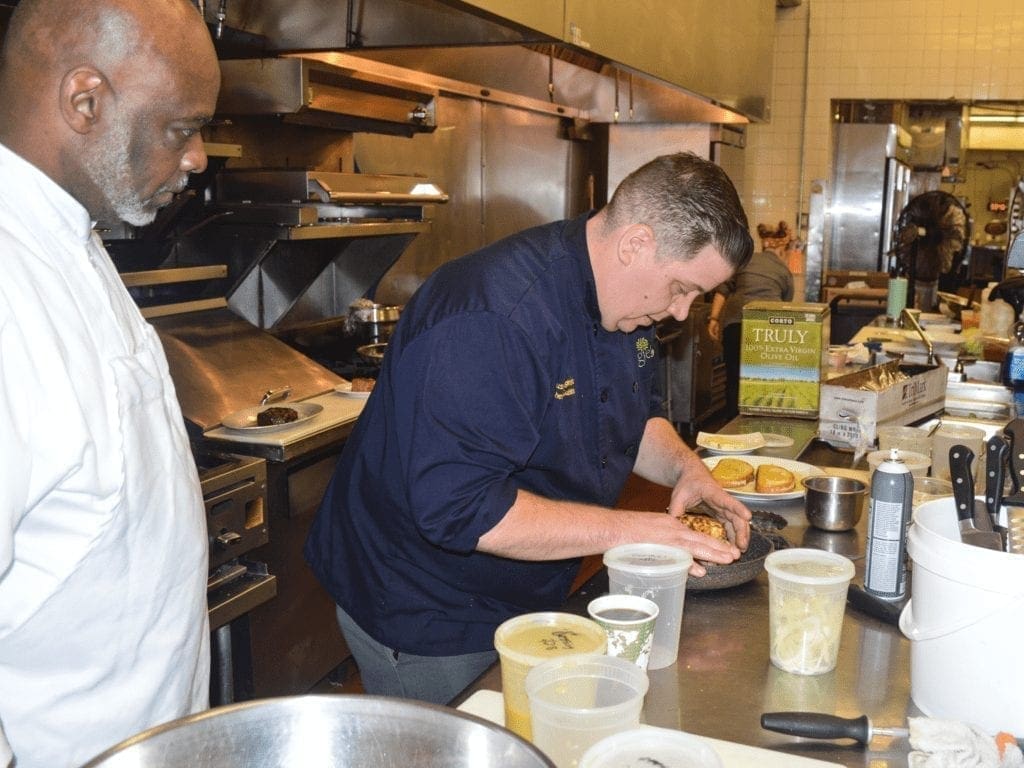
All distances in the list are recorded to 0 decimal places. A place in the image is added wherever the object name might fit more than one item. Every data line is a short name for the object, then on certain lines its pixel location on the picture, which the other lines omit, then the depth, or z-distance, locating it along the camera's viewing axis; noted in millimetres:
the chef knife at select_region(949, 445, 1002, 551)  1371
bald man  1325
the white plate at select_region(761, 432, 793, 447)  2906
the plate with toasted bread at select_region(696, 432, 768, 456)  2818
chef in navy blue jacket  1740
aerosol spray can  1717
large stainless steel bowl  942
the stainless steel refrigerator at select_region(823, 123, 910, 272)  8172
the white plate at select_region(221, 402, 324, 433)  3266
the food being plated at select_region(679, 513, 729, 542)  1963
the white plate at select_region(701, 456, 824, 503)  2410
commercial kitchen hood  2938
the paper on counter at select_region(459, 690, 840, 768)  1268
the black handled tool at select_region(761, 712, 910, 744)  1322
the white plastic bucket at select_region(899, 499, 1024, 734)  1269
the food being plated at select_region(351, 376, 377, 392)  3827
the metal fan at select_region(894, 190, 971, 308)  6973
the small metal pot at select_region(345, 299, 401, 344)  4527
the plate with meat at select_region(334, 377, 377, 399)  3805
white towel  1189
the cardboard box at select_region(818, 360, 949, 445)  2945
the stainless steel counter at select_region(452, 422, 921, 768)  1359
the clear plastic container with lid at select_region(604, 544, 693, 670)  1568
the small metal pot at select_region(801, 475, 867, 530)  2195
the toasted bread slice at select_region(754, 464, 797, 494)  2430
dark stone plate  1796
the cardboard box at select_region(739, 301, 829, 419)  3242
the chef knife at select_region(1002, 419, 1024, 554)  1339
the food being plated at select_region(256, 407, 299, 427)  3311
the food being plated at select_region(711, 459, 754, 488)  2486
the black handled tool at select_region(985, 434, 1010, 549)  1413
